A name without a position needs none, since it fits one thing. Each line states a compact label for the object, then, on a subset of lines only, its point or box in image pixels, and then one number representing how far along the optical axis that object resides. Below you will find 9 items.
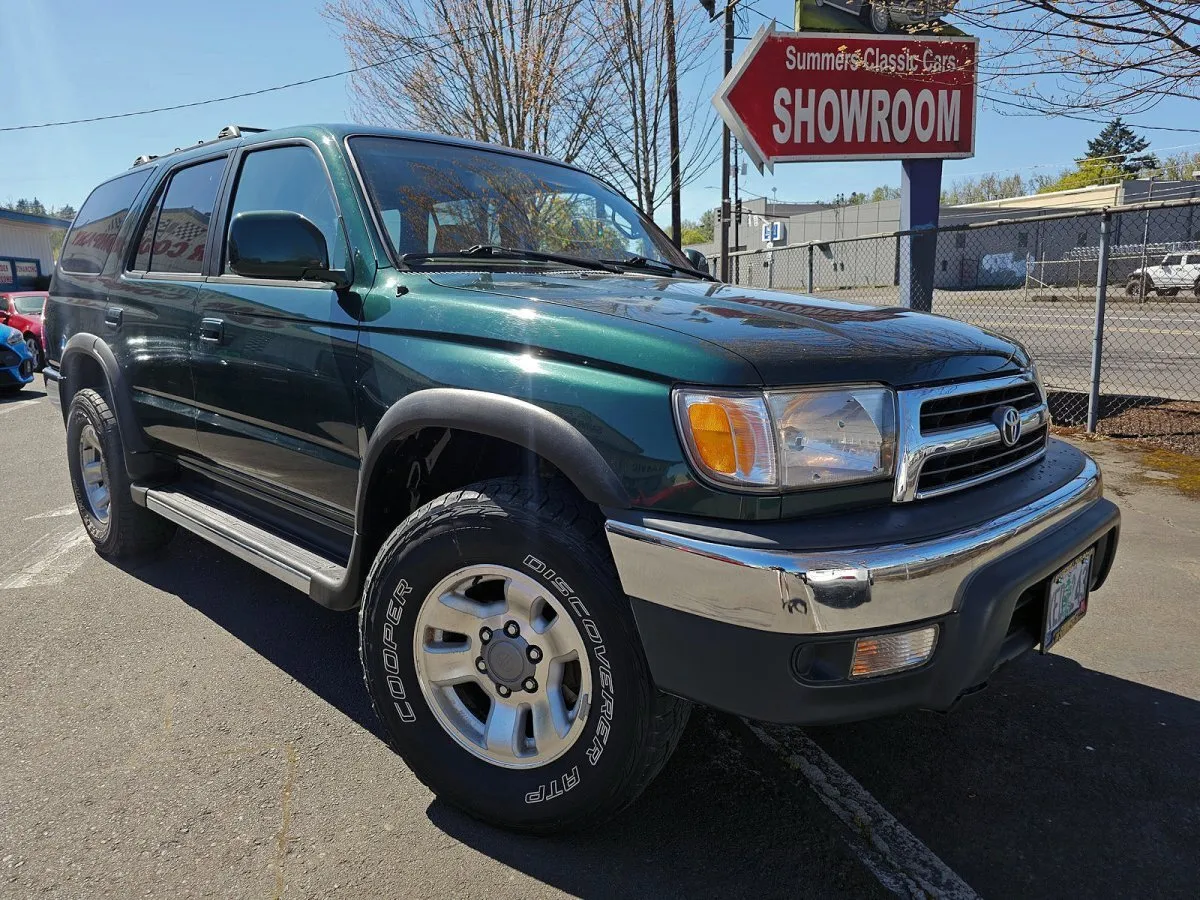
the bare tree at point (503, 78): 12.30
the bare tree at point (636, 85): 11.83
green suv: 1.80
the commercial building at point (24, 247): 34.12
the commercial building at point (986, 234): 27.33
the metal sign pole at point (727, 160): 13.23
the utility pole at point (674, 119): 11.96
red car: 14.72
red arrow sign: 10.06
